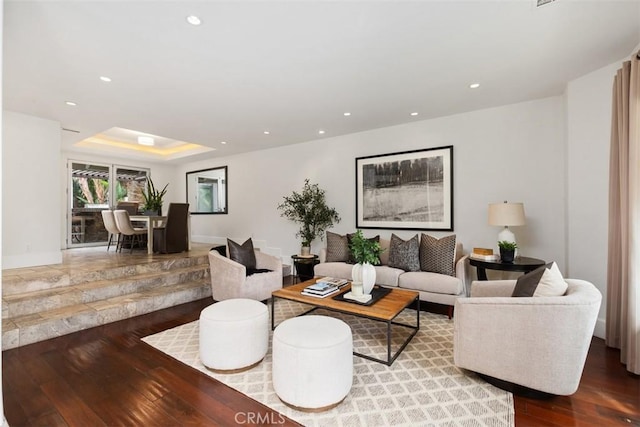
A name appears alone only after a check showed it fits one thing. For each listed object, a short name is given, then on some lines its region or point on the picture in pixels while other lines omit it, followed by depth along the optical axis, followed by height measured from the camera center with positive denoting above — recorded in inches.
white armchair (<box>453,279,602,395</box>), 73.9 -33.6
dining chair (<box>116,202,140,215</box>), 259.6 +6.0
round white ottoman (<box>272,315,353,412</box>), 75.0 -41.0
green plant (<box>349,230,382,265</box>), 114.3 -14.4
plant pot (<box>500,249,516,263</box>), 132.1 -19.0
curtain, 90.4 -2.3
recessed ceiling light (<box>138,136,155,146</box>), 242.7 +62.0
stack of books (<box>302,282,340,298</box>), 118.3 -32.1
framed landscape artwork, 172.2 +15.1
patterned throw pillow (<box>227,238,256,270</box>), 159.5 -22.8
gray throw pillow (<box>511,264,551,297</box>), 85.3 -21.4
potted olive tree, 214.2 +0.4
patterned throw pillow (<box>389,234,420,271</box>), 155.1 -22.4
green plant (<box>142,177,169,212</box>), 229.9 +8.4
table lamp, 133.0 -1.1
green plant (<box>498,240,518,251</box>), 132.9 -14.7
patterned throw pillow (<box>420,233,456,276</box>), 145.4 -21.5
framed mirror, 293.3 +24.5
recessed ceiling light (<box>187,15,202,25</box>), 82.4 +56.1
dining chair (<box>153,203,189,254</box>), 217.9 -14.7
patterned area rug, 73.3 -51.4
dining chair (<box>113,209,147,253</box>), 216.1 -8.4
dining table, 220.5 -5.2
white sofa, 135.5 -33.5
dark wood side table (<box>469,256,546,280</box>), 125.6 -22.8
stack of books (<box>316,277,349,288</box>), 131.1 -31.8
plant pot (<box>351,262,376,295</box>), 115.6 -24.8
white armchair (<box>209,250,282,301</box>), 146.9 -35.5
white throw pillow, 81.6 -20.6
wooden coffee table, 98.3 -33.9
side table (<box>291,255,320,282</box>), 199.9 -35.7
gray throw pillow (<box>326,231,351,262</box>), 178.9 -22.1
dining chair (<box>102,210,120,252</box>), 230.8 -6.8
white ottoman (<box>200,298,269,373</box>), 92.8 -41.1
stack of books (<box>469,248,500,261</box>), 137.0 -19.9
